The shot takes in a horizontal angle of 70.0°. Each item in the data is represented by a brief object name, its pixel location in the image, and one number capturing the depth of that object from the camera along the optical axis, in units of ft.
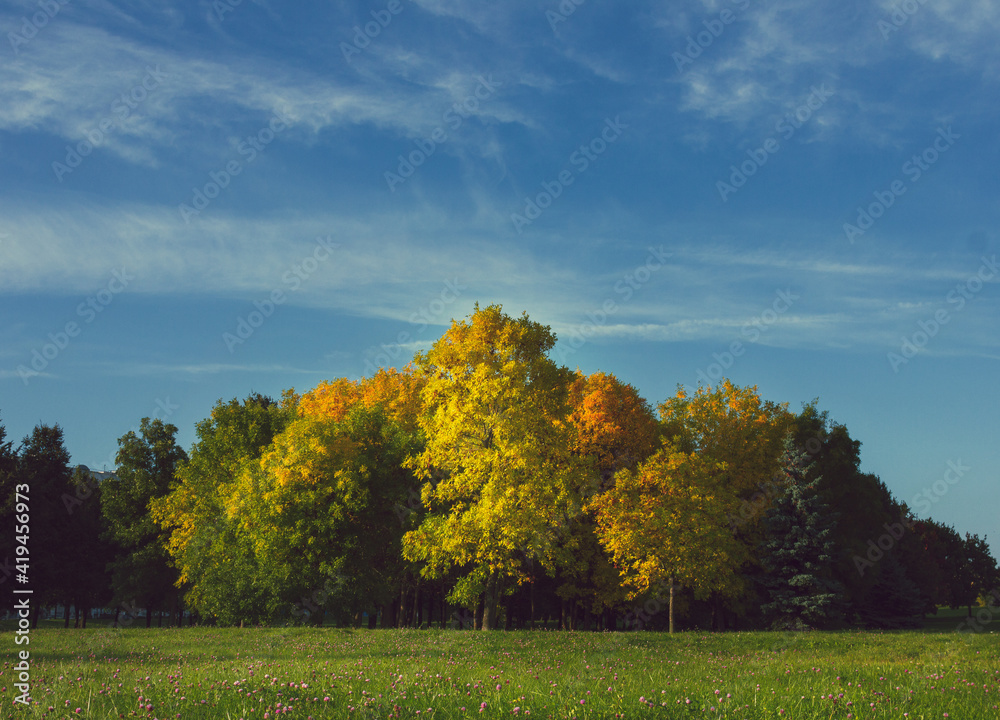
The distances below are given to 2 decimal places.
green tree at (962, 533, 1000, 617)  269.03
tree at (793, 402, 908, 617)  142.82
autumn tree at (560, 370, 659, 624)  124.47
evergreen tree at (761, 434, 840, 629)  122.42
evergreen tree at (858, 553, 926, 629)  163.22
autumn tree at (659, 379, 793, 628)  131.75
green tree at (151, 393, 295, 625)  115.14
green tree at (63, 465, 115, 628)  178.50
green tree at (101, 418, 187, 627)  158.81
